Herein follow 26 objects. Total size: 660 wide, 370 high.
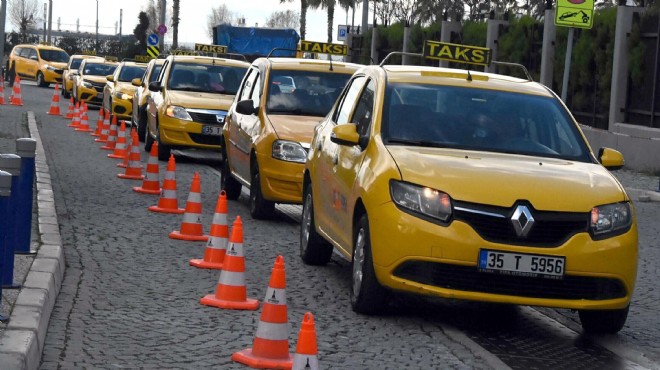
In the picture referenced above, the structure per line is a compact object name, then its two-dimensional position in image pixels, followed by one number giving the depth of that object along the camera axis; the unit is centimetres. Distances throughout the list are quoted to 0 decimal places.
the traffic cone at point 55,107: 3556
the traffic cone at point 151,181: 1645
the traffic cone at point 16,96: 3959
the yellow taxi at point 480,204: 826
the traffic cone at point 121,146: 2181
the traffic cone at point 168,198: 1448
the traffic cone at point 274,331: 710
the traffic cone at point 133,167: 1823
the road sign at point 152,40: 5558
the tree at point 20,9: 15758
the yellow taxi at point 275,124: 1377
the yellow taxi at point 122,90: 3108
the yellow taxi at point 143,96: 2516
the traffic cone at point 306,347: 604
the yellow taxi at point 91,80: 4050
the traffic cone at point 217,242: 1071
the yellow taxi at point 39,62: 5903
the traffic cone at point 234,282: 882
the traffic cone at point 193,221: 1238
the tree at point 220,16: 15388
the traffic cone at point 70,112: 3395
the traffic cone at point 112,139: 2381
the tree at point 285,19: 14612
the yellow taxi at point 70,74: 4759
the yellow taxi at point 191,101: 2109
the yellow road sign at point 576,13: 2164
